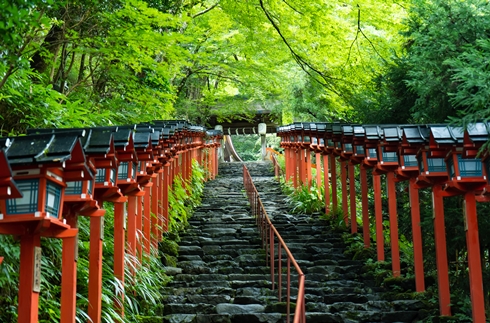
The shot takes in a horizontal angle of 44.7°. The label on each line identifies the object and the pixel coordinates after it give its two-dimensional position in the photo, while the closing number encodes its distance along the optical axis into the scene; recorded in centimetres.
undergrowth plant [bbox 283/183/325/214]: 1798
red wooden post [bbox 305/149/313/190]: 1947
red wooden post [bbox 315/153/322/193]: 1909
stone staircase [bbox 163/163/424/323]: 945
